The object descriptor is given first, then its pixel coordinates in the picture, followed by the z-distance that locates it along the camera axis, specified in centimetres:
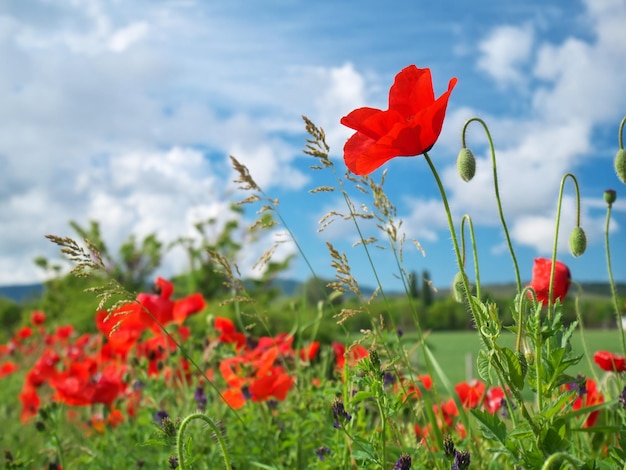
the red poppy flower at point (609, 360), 48
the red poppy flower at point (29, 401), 96
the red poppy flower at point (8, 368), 414
